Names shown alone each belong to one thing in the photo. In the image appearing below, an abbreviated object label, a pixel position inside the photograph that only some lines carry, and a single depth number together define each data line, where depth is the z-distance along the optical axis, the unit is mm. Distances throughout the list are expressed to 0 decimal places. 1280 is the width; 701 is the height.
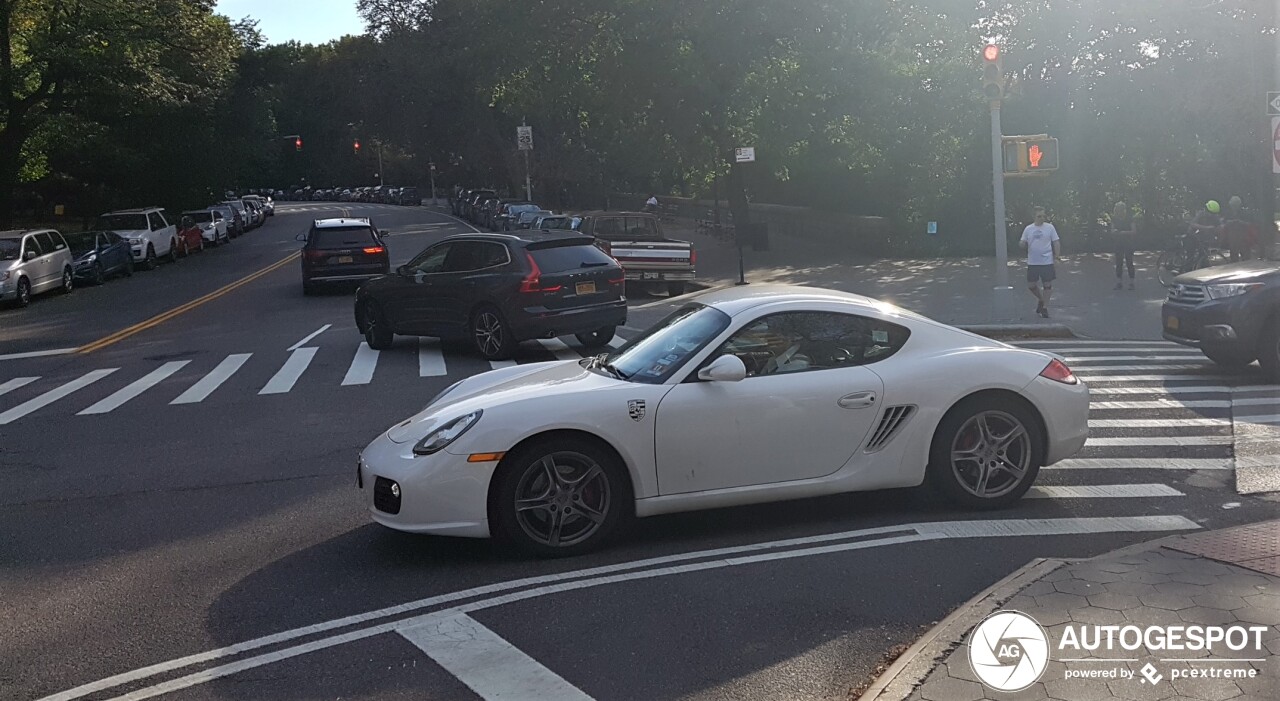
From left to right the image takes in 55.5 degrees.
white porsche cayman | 6836
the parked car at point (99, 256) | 33906
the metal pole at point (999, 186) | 18578
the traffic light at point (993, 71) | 18141
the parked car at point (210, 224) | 50481
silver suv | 28500
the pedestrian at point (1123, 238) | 23372
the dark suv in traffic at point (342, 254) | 27500
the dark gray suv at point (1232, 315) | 12836
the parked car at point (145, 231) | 39188
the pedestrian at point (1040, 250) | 18594
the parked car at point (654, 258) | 25094
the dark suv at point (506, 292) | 16031
